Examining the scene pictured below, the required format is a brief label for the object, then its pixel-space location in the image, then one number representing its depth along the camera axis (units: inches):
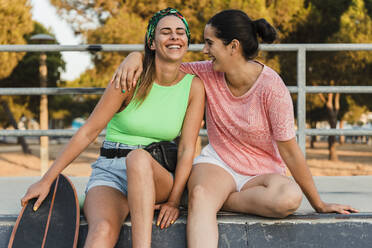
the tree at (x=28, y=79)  584.4
